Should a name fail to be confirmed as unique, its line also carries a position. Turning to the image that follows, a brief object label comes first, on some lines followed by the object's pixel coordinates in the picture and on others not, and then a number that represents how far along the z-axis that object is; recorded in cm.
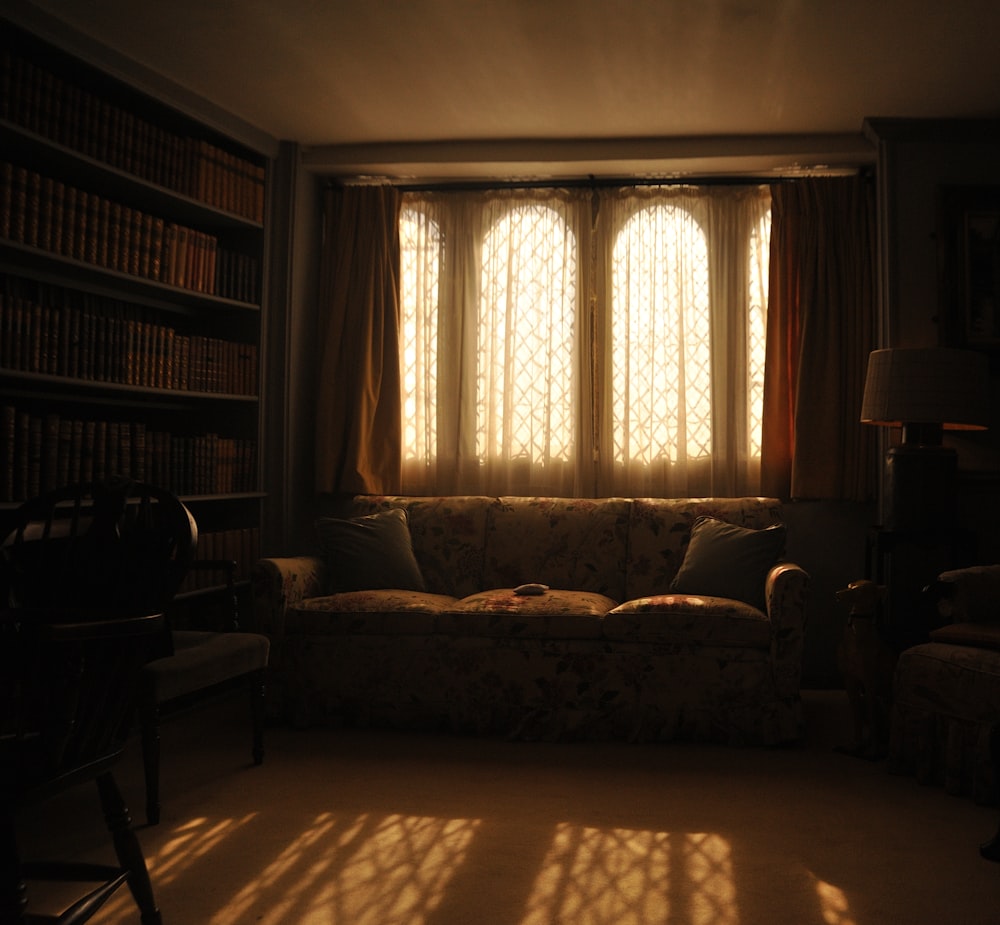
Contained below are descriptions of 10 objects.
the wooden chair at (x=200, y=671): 259
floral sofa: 337
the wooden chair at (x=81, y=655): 158
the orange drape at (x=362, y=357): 462
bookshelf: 319
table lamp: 356
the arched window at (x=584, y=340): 448
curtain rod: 450
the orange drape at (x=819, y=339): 431
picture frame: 400
